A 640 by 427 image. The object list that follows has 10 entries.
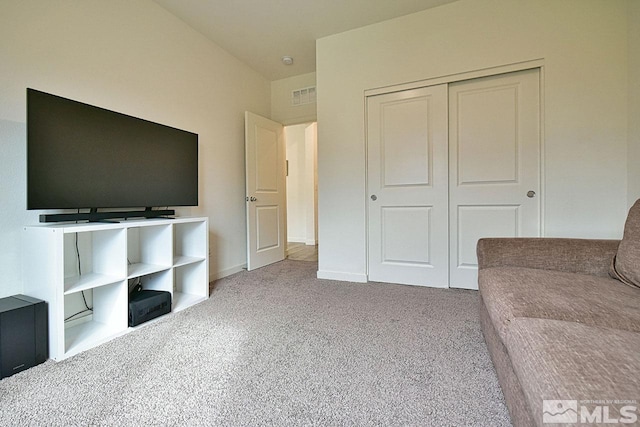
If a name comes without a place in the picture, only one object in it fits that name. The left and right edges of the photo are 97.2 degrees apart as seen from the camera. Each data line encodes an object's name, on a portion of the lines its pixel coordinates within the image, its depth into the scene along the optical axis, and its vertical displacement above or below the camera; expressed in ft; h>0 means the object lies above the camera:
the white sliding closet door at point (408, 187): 8.39 +0.70
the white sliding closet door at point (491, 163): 7.52 +1.26
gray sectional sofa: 1.71 -1.09
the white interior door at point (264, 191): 10.94 +0.83
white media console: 4.71 -1.26
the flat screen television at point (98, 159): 4.96 +1.12
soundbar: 5.21 -0.07
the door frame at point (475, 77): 7.33 +3.69
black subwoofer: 4.20 -1.89
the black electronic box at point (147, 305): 5.84 -2.03
